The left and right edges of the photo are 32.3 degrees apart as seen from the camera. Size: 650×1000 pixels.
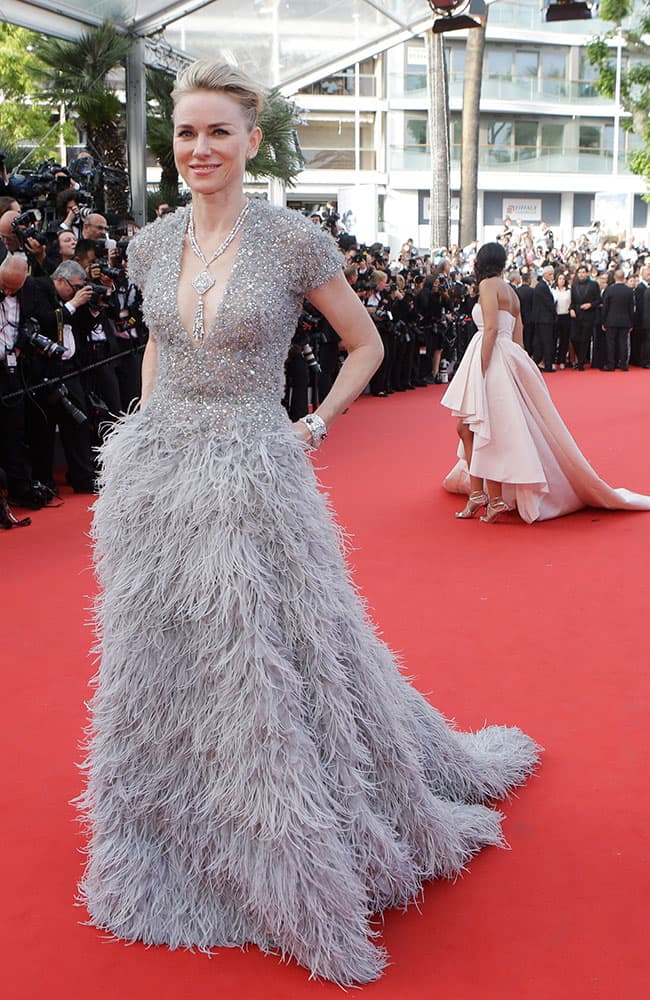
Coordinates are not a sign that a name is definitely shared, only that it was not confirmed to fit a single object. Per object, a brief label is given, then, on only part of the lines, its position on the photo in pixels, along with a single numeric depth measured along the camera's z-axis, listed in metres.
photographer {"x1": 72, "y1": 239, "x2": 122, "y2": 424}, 7.66
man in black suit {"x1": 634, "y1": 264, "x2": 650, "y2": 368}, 16.86
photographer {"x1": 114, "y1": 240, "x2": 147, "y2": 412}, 8.02
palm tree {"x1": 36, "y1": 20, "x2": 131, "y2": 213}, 11.07
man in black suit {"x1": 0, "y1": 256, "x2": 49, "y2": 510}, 6.73
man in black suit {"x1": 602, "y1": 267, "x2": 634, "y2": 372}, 16.41
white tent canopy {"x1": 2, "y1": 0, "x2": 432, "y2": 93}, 10.78
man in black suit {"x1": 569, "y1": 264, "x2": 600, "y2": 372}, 16.81
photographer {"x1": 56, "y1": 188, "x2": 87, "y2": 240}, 8.55
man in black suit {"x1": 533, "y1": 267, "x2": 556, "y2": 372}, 16.50
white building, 37.19
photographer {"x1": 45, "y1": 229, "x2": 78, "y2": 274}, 8.08
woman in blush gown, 6.43
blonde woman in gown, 2.31
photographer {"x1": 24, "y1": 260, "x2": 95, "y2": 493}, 7.23
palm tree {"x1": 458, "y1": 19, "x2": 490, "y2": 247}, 21.94
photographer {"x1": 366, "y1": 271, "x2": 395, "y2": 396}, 12.57
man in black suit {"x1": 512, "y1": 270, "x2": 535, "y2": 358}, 16.66
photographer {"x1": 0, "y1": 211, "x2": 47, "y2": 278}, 7.18
